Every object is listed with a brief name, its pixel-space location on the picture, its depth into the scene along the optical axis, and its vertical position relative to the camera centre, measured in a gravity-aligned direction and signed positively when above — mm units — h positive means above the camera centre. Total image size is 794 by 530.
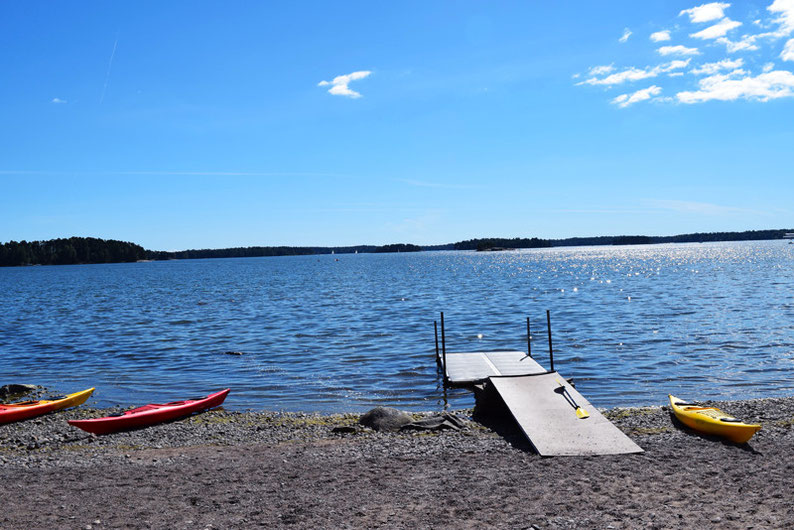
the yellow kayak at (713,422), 13289 -4431
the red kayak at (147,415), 16406 -4395
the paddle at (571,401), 14673 -4150
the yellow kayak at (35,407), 18219 -4364
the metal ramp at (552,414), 12867 -4273
